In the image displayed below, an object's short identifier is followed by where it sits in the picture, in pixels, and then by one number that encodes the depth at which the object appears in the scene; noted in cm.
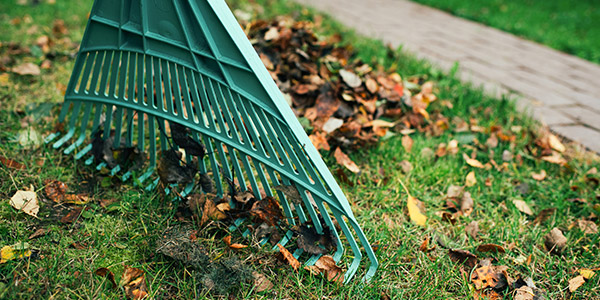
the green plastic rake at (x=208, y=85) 123
